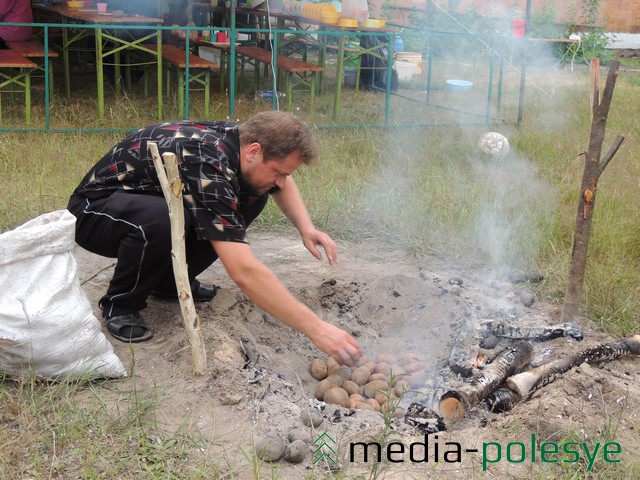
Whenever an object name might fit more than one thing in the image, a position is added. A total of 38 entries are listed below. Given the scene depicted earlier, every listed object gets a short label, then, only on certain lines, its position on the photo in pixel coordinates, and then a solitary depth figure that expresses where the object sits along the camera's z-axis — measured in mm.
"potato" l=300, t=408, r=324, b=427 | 3026
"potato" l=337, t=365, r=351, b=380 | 3820
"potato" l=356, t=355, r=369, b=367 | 3923
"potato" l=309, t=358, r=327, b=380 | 3840
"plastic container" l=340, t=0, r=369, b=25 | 9156
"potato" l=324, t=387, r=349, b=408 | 3502
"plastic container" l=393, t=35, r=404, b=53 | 12974
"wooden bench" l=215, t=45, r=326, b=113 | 8777
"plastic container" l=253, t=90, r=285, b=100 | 10047
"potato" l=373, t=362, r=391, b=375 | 3846
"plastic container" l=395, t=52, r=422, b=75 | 12995
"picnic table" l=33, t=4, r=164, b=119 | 7953
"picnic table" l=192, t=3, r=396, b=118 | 8961
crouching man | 2992
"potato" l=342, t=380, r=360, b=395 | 3689
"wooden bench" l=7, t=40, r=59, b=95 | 8141
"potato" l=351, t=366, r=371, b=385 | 3793
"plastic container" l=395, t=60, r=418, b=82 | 12570
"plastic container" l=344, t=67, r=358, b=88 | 12258
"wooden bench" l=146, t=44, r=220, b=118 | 8188
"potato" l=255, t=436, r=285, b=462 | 2768
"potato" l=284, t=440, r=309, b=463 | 2764
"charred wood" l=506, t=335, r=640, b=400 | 3334
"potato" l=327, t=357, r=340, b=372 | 3880
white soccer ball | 7395
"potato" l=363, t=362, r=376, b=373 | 3864
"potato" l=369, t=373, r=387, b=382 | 3770
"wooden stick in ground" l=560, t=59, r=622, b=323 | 3652
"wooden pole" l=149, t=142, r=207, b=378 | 3090
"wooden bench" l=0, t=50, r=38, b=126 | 7555
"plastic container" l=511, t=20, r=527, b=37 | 10981
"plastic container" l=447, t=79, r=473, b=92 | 10984
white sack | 3008
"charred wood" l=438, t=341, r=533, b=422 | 3180
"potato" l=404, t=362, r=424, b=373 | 3848
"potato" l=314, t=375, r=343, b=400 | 3608
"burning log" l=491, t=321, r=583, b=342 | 3813
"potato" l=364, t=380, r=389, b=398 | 3667
